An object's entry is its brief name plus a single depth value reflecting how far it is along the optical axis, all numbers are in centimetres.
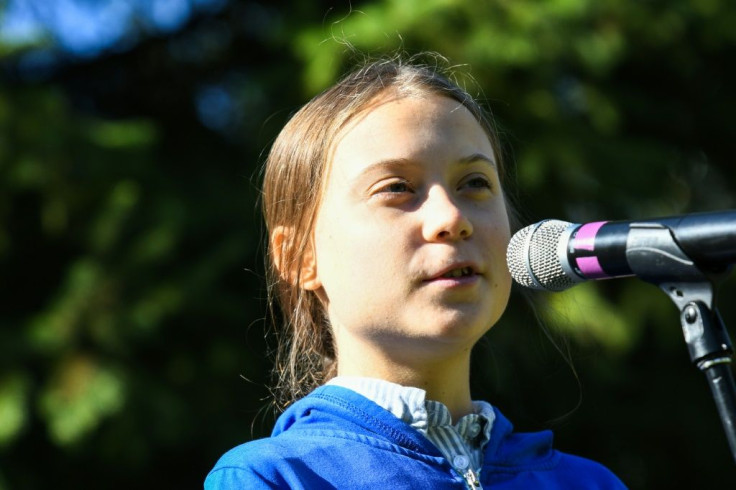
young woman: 391
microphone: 373
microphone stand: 372
